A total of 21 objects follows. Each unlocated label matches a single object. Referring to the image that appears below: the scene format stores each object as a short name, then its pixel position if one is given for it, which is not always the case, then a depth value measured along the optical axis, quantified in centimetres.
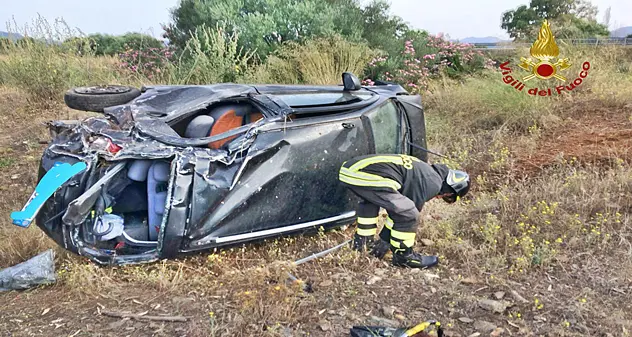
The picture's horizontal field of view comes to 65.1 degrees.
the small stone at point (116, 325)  292
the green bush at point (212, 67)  795
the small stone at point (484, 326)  293
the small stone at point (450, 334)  288
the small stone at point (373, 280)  349
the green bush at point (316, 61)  853
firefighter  364
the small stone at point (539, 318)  302
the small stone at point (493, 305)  312
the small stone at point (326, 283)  341
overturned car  313
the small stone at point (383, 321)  298
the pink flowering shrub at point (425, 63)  948
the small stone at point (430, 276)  357
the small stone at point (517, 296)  324
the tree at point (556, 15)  2112
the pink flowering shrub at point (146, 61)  889
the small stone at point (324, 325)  292
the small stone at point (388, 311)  308
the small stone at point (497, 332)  288
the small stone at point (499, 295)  328
